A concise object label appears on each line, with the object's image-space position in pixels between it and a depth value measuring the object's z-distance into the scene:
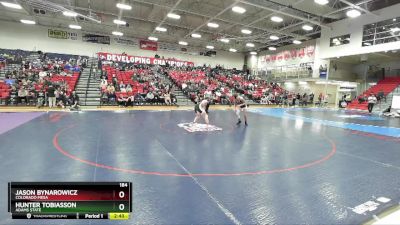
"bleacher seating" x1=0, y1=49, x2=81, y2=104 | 15.02
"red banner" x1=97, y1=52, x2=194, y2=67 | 27.33
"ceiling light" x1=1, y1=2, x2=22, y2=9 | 16.62
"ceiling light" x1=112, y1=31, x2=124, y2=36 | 25.85
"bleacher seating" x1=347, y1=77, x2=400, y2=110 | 21.80
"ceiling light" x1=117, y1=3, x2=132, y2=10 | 16.76
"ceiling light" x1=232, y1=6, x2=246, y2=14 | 16.92
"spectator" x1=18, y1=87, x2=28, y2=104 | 14.10
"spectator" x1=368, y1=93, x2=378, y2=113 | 19.04
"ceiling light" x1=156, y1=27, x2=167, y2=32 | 23.78
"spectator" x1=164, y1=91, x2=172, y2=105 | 18.25
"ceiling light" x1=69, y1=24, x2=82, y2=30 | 23.64
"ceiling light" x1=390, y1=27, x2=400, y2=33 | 17.96
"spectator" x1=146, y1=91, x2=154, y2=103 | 17.78
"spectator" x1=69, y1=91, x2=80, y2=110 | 13.71
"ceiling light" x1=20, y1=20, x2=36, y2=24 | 22.19
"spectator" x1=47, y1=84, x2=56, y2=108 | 13.95
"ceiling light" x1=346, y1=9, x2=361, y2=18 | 16.75
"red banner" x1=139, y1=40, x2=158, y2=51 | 29.59
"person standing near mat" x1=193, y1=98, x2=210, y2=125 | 9.54
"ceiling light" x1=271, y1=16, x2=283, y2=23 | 18.81
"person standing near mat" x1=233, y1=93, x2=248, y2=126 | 10.35
